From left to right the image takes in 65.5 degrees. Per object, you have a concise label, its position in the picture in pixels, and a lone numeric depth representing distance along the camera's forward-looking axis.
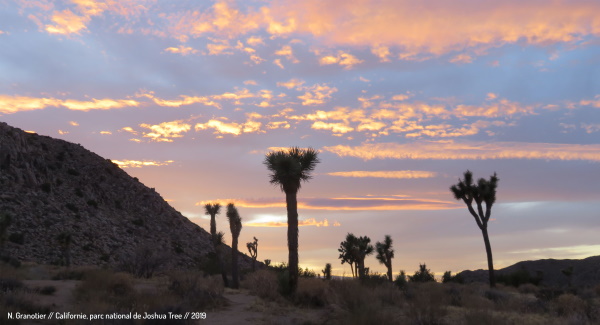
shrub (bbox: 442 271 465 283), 50.66
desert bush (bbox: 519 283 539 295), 39.84
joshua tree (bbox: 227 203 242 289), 41.81
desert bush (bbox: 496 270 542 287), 54.02
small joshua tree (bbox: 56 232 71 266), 46.97
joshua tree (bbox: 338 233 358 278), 60.66
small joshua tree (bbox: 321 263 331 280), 62.83
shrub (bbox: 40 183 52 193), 66.31
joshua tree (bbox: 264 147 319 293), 24.97
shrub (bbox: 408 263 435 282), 54.19
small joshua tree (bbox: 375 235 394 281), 59.69
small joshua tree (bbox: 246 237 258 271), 57.38
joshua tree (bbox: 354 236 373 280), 56.30
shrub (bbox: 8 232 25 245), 52.00
